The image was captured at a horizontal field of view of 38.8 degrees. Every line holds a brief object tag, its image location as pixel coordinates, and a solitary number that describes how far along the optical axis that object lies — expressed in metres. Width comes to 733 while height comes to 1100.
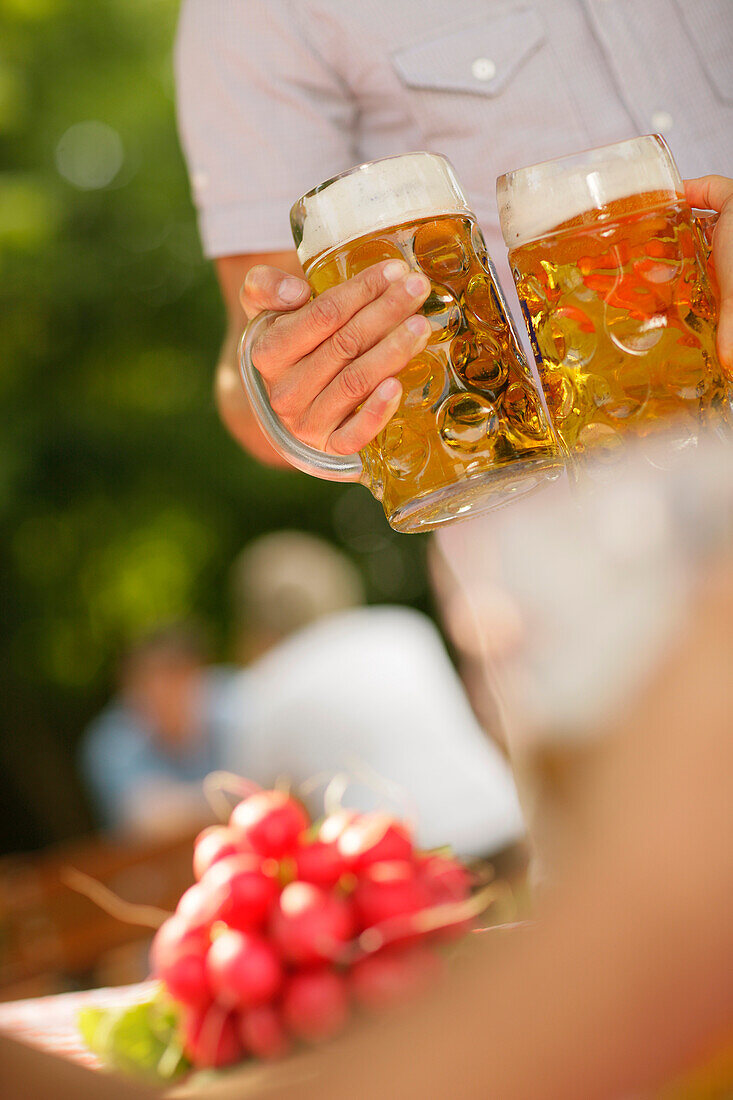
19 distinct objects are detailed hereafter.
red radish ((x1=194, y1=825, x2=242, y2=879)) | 1.11
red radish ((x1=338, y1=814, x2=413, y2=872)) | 1.05
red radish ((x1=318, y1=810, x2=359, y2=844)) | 1.11
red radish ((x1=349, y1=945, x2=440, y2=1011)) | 0.87
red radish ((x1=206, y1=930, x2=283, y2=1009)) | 0.96
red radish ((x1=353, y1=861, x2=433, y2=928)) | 0.98
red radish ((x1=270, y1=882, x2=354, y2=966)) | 0.97
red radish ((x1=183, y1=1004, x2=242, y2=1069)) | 0.94
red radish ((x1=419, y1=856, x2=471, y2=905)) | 1.03
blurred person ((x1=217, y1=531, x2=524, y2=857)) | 2.29
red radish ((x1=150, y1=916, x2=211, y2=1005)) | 1.01
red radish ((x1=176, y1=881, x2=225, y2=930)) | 1.04
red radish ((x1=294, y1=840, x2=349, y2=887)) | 1.04
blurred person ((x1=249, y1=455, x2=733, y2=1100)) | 0.37
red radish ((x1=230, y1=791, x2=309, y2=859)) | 1.11
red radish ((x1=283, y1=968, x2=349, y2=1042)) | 0.89
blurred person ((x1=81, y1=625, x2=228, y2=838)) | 3.83
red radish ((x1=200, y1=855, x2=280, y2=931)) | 1.03
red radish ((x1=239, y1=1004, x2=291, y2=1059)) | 0.92
